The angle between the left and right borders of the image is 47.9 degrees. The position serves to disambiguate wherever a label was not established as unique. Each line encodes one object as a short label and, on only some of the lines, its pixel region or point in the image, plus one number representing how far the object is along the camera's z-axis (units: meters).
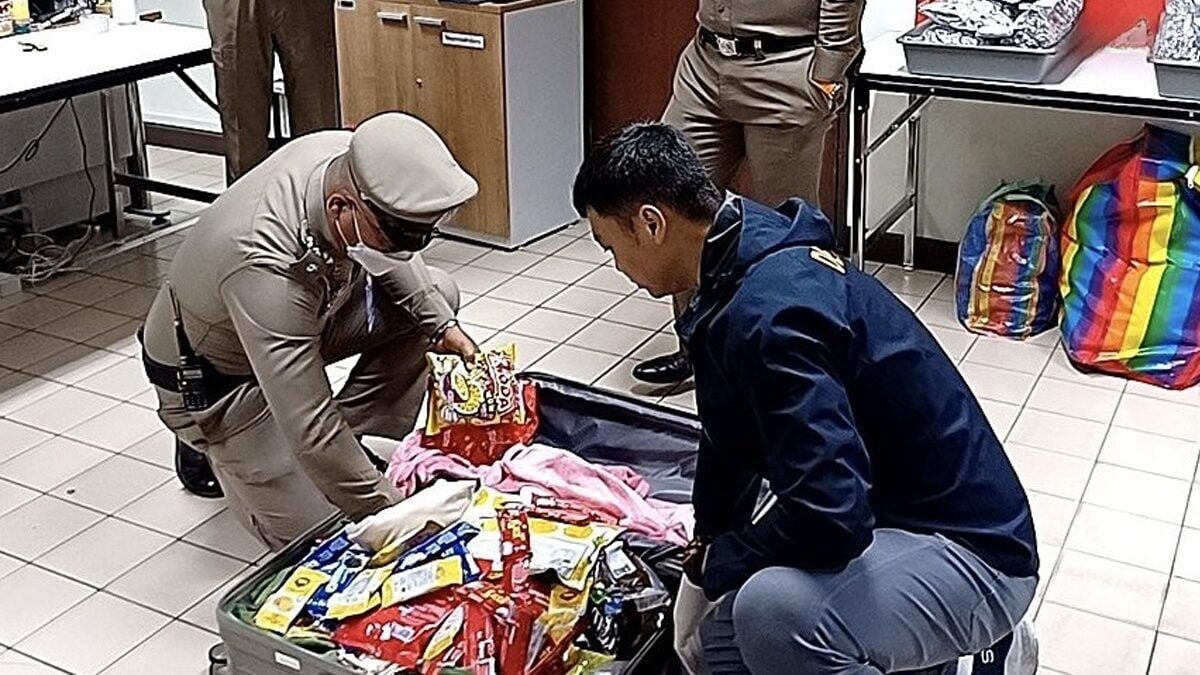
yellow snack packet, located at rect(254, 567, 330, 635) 2.10
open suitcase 2.31
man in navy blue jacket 1.62
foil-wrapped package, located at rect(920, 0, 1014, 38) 3.35
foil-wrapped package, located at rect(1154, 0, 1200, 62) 3.19
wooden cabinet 4.25
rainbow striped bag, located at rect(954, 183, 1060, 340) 3.66
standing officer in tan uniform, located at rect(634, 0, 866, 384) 3.13
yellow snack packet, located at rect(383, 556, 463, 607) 2.10
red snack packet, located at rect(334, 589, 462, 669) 2.03
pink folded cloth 2.48
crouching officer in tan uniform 2.21
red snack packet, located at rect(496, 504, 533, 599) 2.13
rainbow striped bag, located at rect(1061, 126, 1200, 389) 3.38
